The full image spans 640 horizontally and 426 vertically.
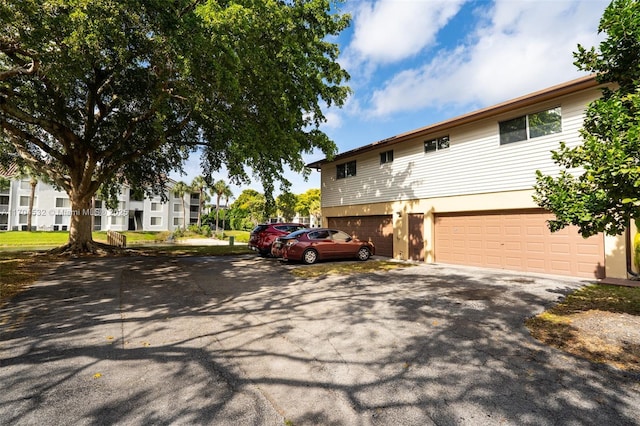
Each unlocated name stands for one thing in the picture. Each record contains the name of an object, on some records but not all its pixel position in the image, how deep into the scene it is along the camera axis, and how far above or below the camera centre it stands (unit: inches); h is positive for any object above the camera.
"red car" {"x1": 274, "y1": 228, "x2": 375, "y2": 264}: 513.7 -42.0
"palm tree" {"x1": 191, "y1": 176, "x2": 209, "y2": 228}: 1965.8 +234.9
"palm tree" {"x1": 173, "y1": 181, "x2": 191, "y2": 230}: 1943.9 +212.8
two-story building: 390.3 +51.1
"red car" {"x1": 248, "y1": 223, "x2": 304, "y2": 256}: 637.9 -25.8
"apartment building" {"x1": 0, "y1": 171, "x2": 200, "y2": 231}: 1764.3 +65.8
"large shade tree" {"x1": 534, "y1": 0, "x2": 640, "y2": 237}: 200.4 +51.3
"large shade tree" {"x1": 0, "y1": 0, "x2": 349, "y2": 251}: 311.0 +187.1
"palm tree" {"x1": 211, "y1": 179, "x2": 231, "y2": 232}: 1988.2 +216.3
